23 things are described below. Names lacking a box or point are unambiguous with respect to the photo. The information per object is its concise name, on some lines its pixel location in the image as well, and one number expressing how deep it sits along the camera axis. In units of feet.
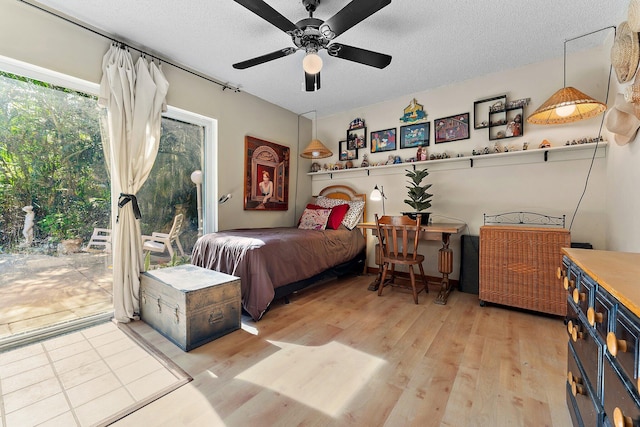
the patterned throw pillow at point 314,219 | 11.70
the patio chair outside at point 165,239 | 8.68
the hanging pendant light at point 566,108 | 6.54
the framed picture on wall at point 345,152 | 13.21
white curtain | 7.36
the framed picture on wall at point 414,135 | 11.21
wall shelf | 8.27
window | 6.28
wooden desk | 8.94
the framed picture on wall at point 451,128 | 10.34
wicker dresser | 7.38
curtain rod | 6.46
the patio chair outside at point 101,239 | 7.59
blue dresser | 1.92
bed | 7.42
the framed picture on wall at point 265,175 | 11.53
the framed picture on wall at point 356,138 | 12.89
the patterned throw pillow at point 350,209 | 11.79
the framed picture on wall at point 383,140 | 12.07
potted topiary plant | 10.08
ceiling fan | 5.16
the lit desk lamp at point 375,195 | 10.96
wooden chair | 8.91
